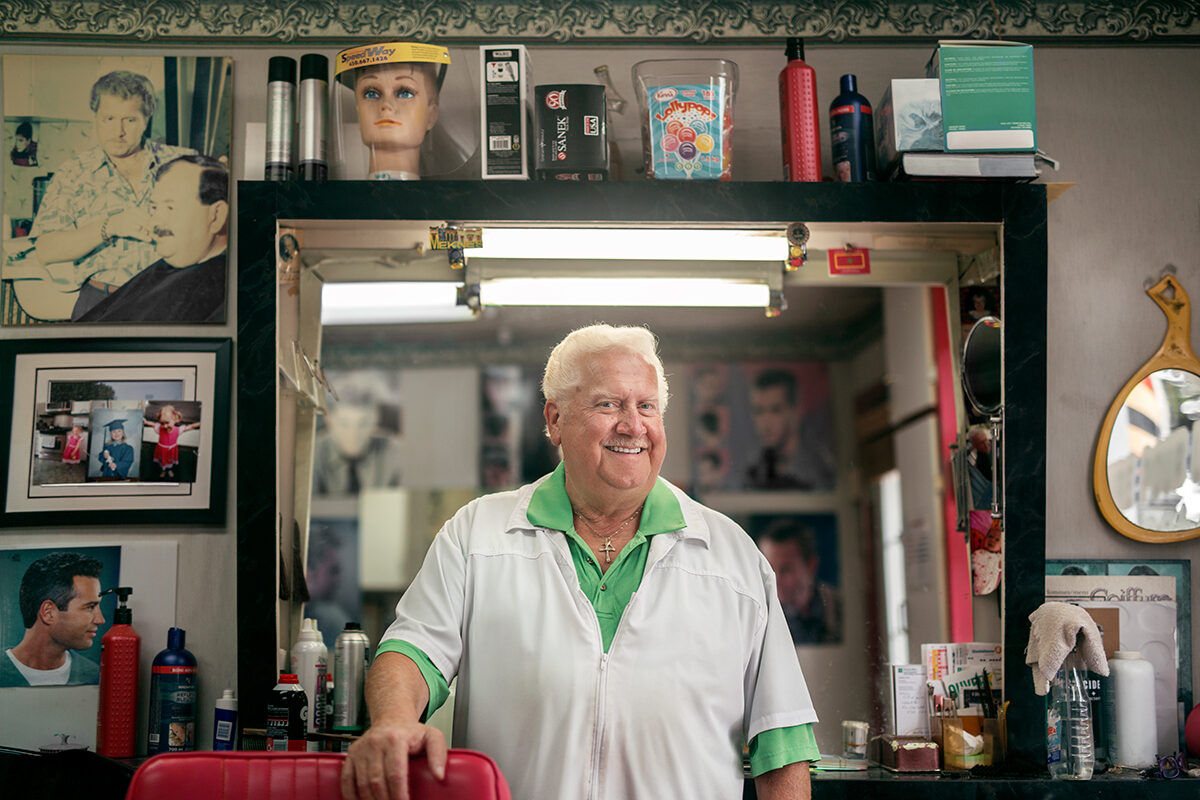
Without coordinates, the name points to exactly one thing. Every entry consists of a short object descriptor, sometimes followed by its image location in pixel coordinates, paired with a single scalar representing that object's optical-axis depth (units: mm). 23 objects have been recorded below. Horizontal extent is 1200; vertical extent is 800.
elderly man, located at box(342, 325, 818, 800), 2176
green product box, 2791
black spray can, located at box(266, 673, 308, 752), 2691
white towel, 2684
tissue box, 2814
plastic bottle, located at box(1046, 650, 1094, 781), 2742
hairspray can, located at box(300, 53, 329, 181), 2842
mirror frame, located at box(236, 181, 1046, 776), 2766
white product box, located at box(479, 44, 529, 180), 2822
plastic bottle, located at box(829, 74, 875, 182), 2895
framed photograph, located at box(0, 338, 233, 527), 3096
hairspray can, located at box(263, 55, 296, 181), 2867
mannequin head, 2863
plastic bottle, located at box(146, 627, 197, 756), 2863
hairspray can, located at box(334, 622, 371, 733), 2803
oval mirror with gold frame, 3131
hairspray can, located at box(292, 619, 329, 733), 2791
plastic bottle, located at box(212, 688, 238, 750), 2799
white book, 2801
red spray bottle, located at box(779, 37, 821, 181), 2900
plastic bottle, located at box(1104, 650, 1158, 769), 2846
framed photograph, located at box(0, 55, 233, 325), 3168
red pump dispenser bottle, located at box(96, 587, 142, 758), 2910
